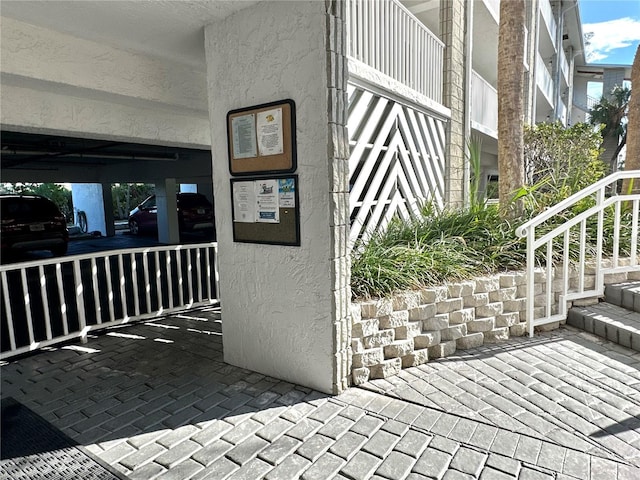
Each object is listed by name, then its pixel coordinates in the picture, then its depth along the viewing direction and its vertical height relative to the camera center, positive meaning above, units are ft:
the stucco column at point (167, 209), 42.84 -0.28
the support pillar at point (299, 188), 9.25 +0.35
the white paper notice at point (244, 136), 10.39 +1.78
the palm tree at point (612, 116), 75.25 +14.71
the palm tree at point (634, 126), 19.48 +3.24
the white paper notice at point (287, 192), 9.93 +0.27
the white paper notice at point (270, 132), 9.90 +1.78
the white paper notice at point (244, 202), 10.71 +0.06
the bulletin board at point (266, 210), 9.99 -0.16
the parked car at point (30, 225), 29.37 -1.04
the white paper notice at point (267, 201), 10.27 +0.05
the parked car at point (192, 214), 47.96 -0.95
